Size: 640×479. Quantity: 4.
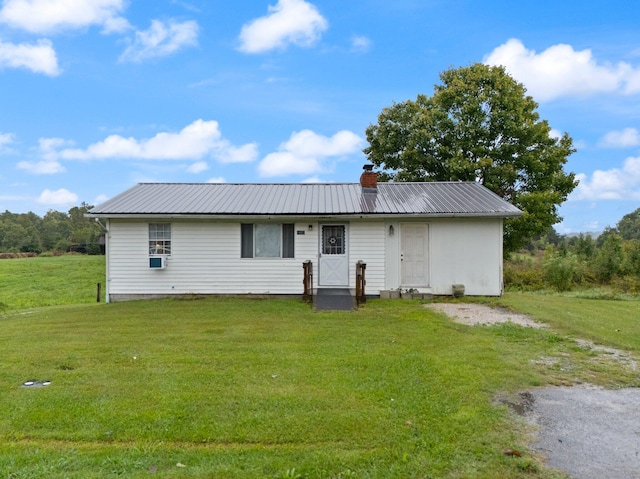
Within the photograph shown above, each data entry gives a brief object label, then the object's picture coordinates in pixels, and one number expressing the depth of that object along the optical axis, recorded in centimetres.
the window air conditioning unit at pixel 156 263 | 1129
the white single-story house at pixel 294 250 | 1134
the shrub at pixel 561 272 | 1617
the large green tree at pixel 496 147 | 1791
